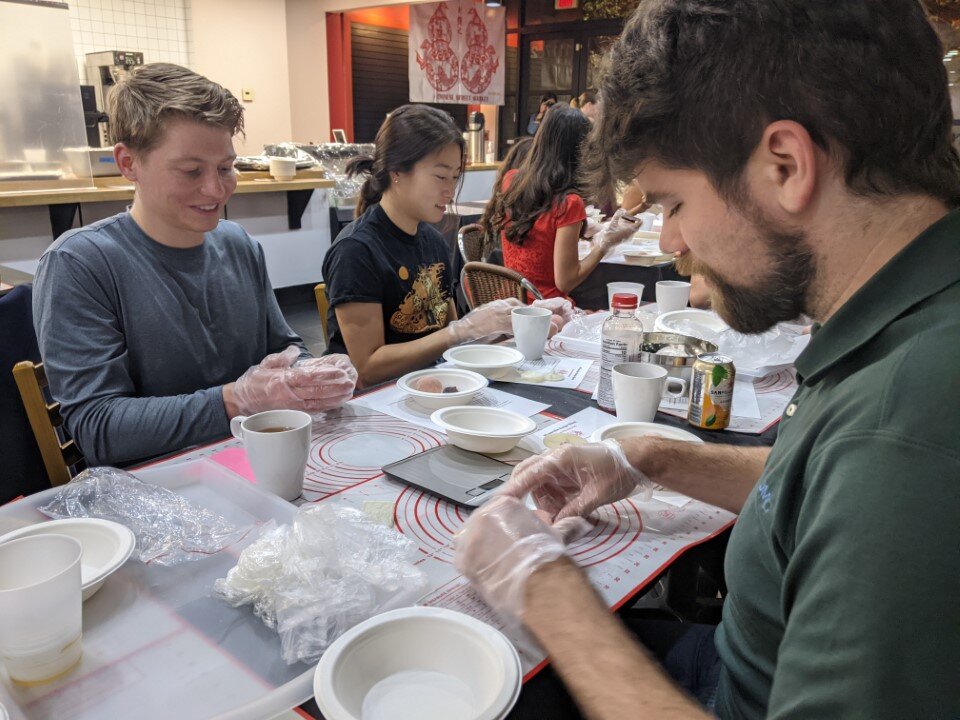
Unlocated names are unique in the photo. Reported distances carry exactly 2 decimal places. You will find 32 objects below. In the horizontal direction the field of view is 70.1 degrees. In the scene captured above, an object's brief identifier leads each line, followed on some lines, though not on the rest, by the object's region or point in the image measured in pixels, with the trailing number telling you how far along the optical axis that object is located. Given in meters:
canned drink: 1.44
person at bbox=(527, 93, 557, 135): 8.77
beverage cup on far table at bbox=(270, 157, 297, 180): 4.85
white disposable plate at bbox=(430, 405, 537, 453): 1.28
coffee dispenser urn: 7.55
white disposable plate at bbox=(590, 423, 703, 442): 1.36
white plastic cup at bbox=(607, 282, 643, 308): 2.36
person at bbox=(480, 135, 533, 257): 3.57
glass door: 9.27
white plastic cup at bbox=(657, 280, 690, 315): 2.40
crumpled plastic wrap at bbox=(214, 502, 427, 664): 0.80
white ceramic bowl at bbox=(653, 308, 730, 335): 2.19
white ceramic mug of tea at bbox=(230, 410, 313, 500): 1.10
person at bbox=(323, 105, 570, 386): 2.12
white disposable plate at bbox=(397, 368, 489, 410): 1.53
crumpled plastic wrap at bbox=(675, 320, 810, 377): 1.89
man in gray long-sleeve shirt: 1.47
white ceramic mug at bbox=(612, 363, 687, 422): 1.45
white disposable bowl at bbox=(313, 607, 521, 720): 0.70
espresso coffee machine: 6.11
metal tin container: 1.62
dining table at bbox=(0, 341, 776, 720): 0.72
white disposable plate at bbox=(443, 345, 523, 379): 1.77
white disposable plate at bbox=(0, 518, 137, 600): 0.91
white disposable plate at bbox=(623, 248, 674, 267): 3.62
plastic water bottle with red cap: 1.57
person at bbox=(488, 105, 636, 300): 3.27
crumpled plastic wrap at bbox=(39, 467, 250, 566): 0.97
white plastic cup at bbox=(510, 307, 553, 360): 1.90
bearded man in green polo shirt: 0.55
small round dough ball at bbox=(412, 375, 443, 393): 1.62
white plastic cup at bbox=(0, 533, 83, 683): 0.68
